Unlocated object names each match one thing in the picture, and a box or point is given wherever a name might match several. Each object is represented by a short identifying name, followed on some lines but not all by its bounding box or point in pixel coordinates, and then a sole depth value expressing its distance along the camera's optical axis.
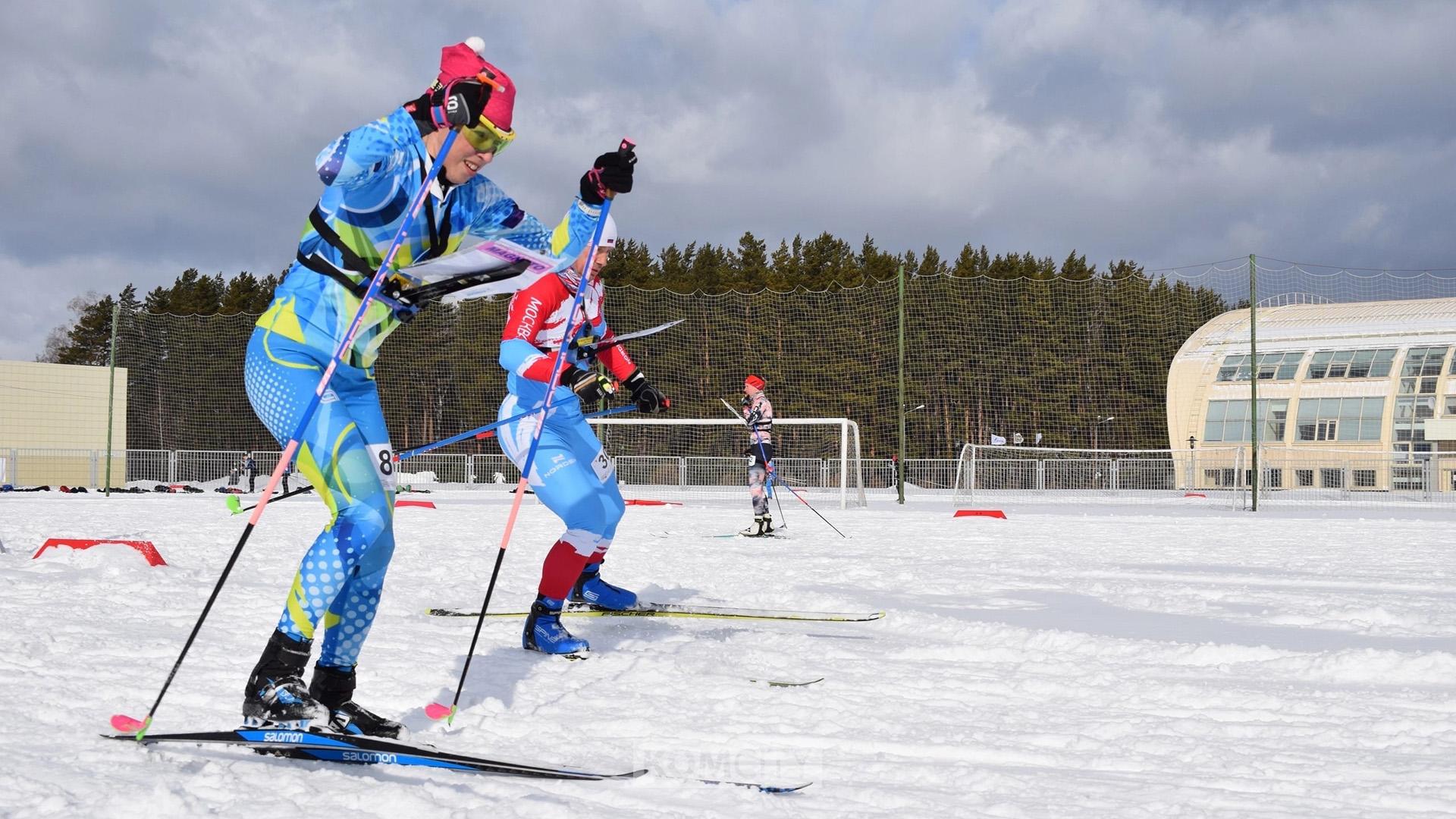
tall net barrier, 26.12
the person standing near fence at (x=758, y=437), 12.23
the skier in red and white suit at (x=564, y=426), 4.85
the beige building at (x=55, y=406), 34.47
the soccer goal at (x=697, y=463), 27.31
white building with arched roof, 32.91
